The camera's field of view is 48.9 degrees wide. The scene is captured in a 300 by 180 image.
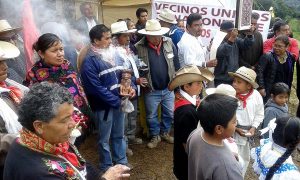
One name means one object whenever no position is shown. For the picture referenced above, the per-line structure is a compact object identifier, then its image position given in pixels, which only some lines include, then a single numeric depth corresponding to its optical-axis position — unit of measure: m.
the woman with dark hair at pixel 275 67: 5.47
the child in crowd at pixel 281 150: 2.82
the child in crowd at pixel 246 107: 4.10
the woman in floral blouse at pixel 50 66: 3.57
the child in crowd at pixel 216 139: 2.24
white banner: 7.37
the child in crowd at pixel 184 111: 3.15
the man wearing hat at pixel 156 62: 5.26
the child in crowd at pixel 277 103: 4.39
